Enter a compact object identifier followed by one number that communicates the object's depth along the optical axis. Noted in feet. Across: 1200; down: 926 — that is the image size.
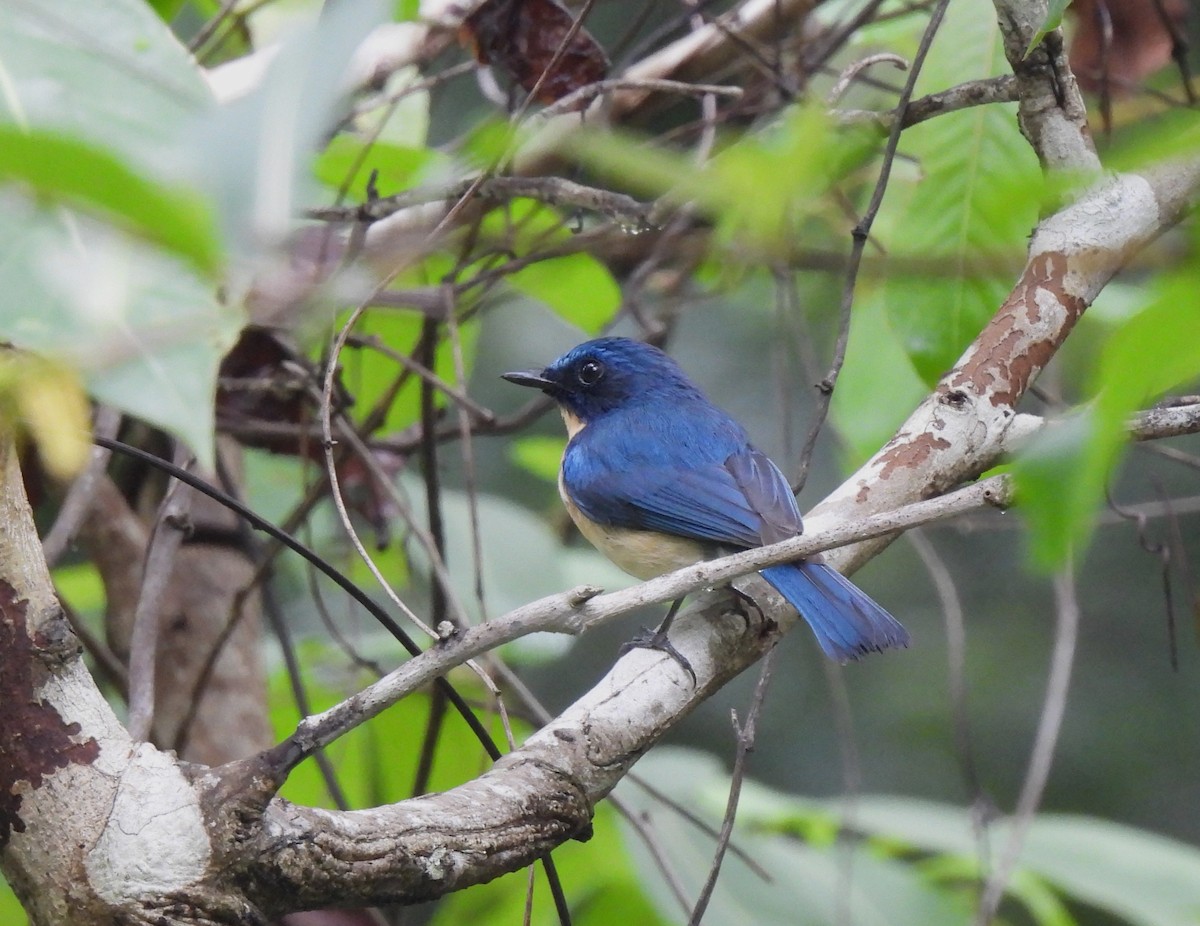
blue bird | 22.34
